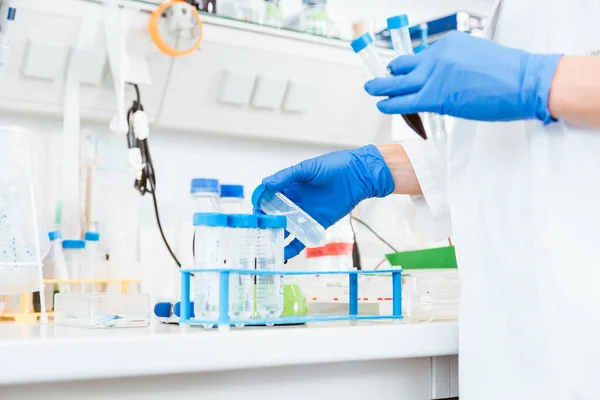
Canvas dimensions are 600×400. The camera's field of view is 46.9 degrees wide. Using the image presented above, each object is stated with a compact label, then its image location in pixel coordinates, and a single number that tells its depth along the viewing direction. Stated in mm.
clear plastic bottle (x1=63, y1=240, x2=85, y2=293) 1474
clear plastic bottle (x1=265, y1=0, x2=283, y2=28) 1829
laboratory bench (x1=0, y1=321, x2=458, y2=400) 745
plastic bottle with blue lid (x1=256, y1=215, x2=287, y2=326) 1002
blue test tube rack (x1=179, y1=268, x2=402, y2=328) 900
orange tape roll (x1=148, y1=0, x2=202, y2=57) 1602
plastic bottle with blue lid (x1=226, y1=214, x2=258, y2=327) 949
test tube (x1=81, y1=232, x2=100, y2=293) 1510
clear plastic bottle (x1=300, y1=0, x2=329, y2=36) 1890
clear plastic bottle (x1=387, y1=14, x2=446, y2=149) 1148
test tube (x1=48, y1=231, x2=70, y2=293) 1438
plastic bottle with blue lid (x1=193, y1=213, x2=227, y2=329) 956
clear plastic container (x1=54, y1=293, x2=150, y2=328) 991
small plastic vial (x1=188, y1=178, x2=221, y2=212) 1755
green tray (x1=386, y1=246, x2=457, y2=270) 1380
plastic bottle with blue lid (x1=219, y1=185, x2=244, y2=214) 1771
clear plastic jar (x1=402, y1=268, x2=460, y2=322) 1151
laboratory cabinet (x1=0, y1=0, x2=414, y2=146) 1598
